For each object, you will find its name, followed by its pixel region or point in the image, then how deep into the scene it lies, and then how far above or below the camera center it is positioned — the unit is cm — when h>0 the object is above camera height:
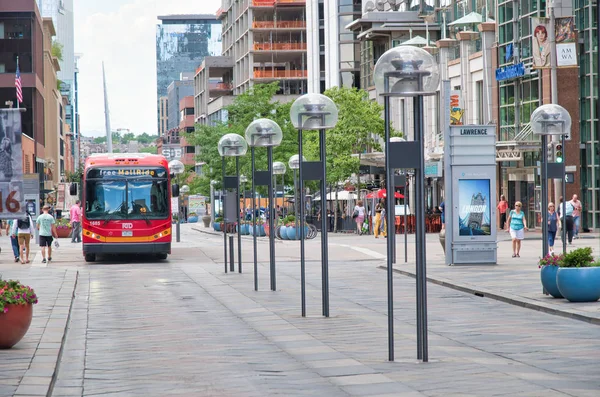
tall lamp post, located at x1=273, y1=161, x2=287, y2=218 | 6025 +169
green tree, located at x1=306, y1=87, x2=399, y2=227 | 6619 +381
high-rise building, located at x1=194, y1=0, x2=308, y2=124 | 12325 +1634
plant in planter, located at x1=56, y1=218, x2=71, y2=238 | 6159 -126
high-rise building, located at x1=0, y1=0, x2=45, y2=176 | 9794 +1297
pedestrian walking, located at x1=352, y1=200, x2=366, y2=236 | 5912 -84
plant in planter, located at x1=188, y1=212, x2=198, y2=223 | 12662 -167
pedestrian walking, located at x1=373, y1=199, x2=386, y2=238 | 5409 -92
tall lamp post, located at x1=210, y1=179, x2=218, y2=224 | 9718 +9
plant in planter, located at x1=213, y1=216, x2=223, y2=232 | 7615 -160
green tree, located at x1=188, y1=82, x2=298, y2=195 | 7869 +499
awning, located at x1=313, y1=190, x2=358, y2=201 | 7156 +27
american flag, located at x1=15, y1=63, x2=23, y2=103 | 7275 +728
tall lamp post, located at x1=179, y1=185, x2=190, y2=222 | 10584 +122
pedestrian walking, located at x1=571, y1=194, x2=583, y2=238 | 4278 -66
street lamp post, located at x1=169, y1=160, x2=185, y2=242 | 5832 +180
